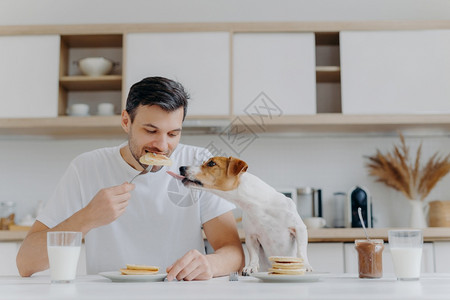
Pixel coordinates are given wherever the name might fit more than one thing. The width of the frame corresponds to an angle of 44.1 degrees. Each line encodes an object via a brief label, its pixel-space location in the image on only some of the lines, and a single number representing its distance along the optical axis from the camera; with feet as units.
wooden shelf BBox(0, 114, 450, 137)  11.32
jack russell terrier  5.20
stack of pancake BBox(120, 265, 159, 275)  4.21
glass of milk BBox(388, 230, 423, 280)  4.31
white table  3.22
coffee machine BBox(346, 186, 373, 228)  11.30
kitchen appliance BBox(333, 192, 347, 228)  12.05
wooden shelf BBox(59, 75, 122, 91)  11.87
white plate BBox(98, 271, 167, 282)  4.09
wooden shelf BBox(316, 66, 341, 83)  11.78
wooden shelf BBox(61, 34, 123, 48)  12.12
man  5.87
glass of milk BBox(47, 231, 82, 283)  4.03
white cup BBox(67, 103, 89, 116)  11.73
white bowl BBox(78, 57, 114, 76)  12.09
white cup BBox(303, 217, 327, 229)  11.07
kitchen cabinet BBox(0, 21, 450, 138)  11.44
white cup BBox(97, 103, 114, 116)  11.74
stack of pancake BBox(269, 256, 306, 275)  4.13
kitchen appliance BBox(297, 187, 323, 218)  11.91
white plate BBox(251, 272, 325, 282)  4.00
